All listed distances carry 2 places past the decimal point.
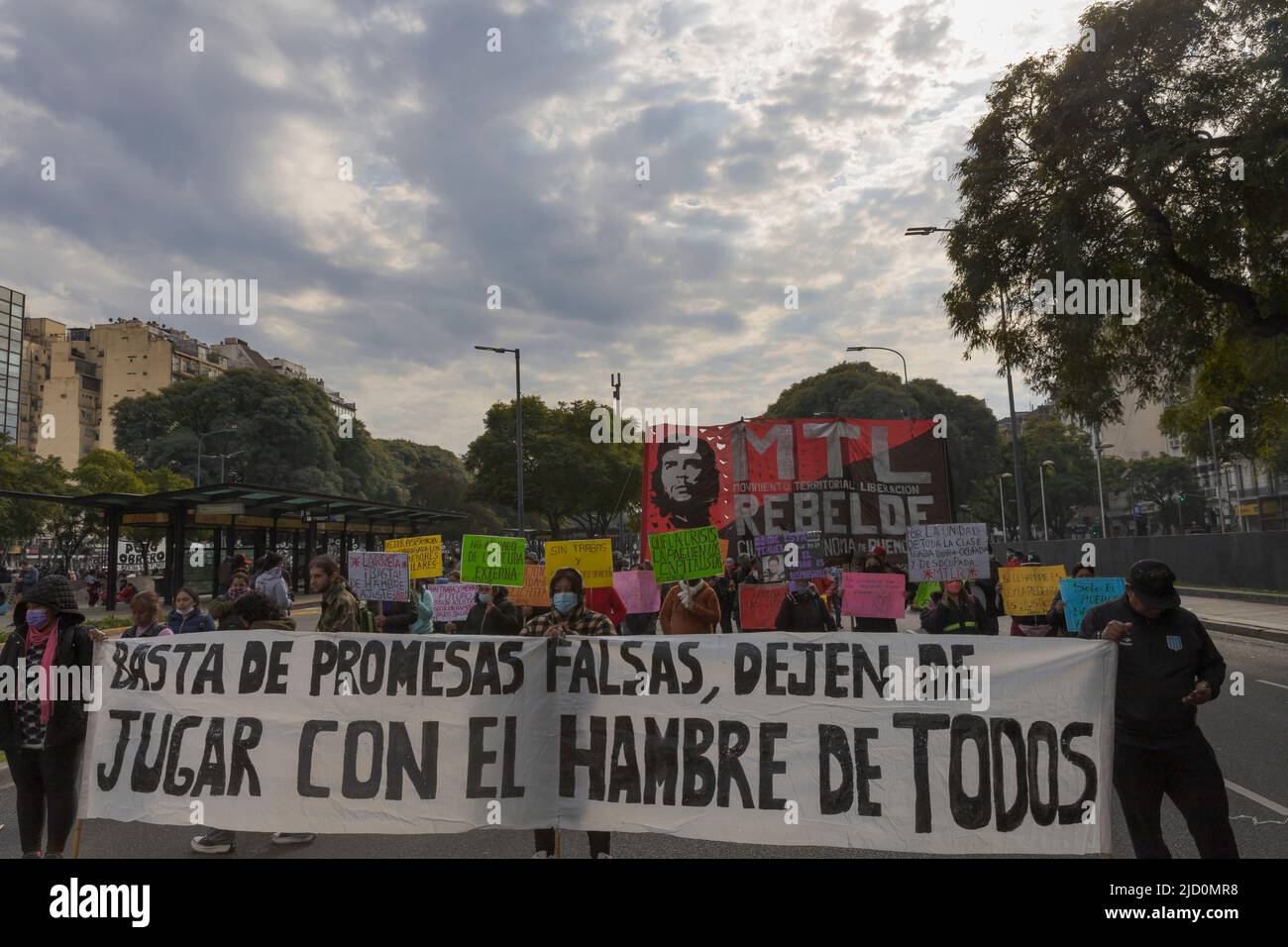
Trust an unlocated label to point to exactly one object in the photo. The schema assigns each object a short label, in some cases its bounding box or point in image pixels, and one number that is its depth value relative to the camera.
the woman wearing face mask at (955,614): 7.80
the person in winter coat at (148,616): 5.95
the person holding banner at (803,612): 8.58
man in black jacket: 3.96
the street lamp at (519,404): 35.15
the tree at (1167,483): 73.06
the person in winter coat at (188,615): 6.57
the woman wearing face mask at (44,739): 4.73
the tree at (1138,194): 12.03
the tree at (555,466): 50.59
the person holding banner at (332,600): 6.13
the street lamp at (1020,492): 24.12
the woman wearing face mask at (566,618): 4.95
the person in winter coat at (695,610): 8.82
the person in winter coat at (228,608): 5.81
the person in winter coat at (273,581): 9.88
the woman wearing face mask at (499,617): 8.76
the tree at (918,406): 56.88
